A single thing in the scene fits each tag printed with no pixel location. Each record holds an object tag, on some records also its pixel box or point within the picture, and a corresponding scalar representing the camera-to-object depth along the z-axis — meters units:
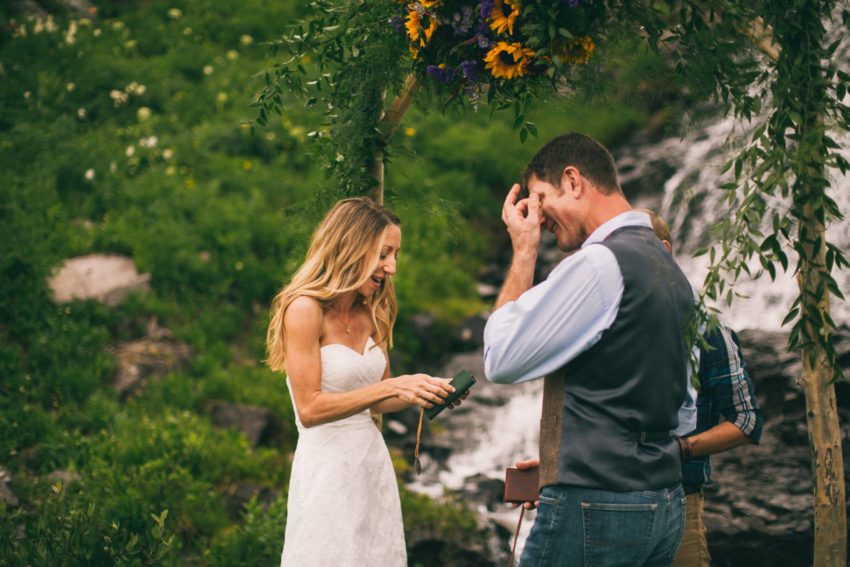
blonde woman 3.79
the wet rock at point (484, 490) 7.70
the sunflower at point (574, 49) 3.33
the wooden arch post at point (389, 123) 4.17
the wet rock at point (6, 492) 5.73
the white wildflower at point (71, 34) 12.24
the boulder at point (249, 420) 7.64
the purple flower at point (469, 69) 3.53
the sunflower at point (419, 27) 3.55
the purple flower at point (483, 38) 3.43
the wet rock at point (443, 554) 6.47
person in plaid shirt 3.85
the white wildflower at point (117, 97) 11.58
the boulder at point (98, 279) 8.48
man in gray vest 2.80
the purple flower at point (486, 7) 3.33
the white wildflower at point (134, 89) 11.78
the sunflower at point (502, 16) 3.29
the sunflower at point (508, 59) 3.32
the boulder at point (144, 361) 7.87
